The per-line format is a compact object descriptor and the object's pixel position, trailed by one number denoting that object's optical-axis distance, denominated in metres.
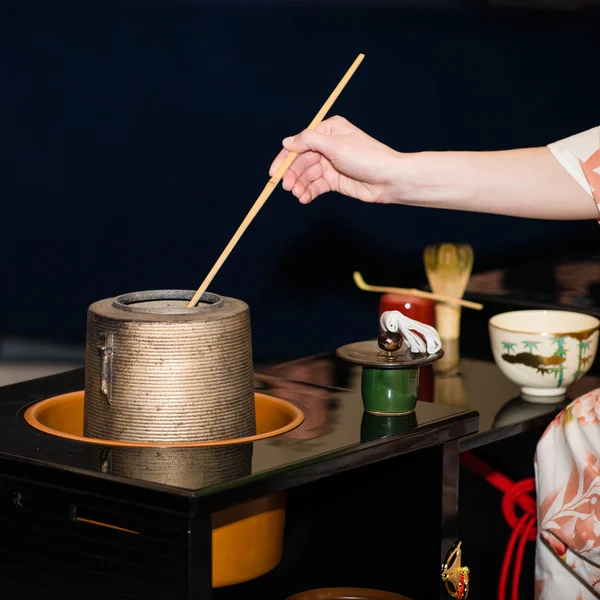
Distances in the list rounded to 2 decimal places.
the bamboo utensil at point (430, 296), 2.28
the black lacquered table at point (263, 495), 1.50
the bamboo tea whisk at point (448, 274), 2.36
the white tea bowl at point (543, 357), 2.11
